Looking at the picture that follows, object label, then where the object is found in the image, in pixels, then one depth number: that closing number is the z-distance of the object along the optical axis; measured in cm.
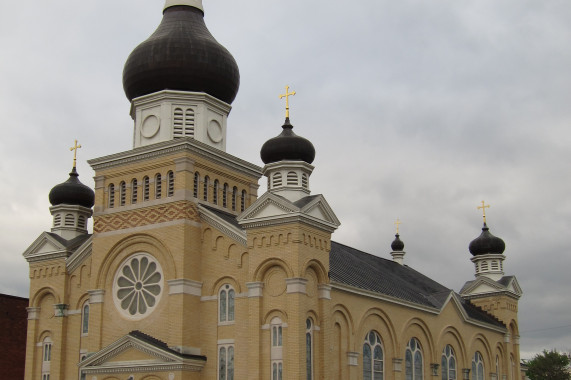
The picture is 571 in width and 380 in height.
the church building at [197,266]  3291
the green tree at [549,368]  8606
